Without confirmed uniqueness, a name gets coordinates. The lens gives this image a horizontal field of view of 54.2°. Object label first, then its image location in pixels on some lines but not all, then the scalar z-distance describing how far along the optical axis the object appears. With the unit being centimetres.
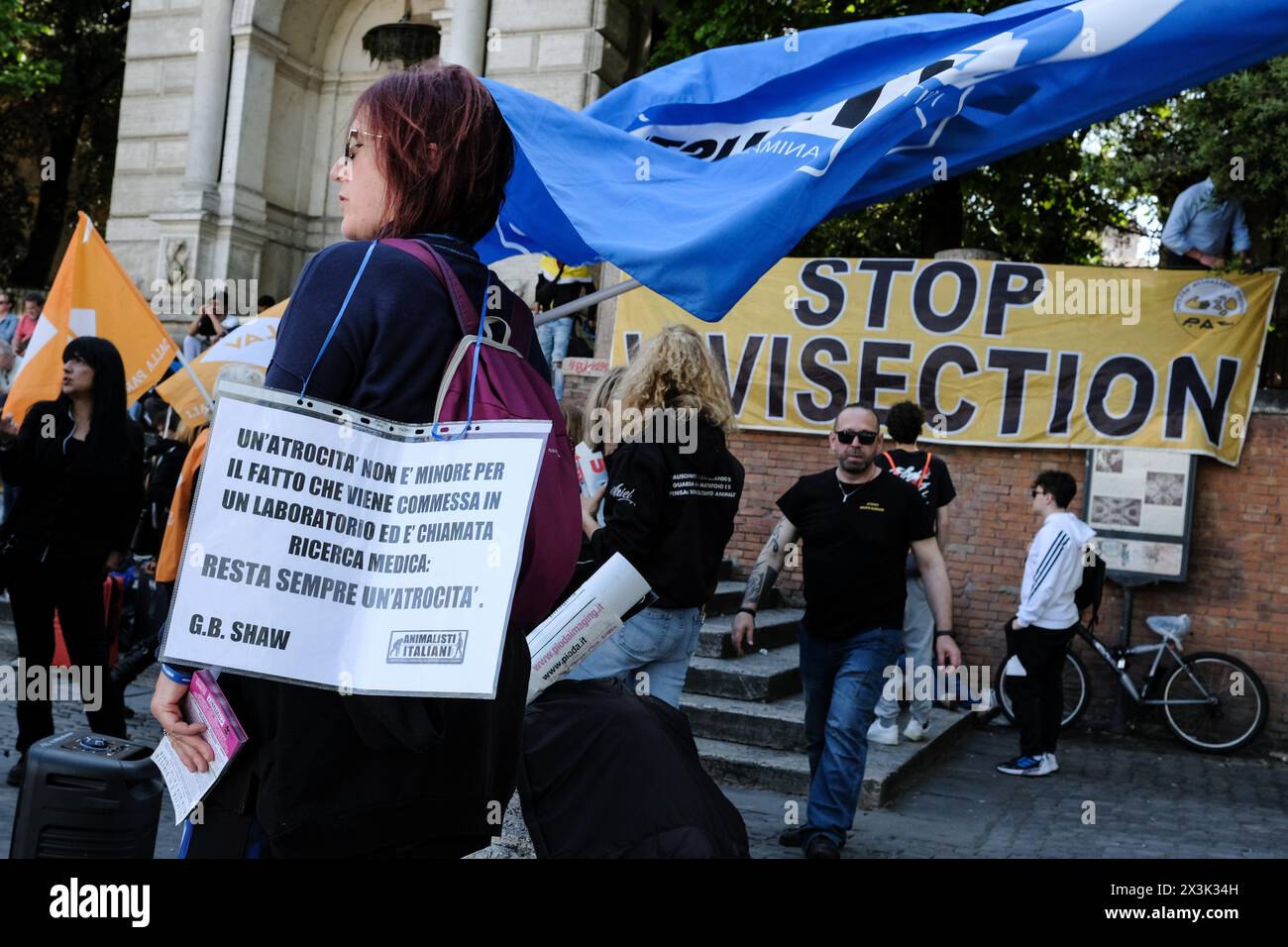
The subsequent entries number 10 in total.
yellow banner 1079
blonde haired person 571
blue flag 375
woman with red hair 211
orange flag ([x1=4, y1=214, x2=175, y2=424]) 797
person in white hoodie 888
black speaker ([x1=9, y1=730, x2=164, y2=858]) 285
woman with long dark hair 643
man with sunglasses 639
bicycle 1042
